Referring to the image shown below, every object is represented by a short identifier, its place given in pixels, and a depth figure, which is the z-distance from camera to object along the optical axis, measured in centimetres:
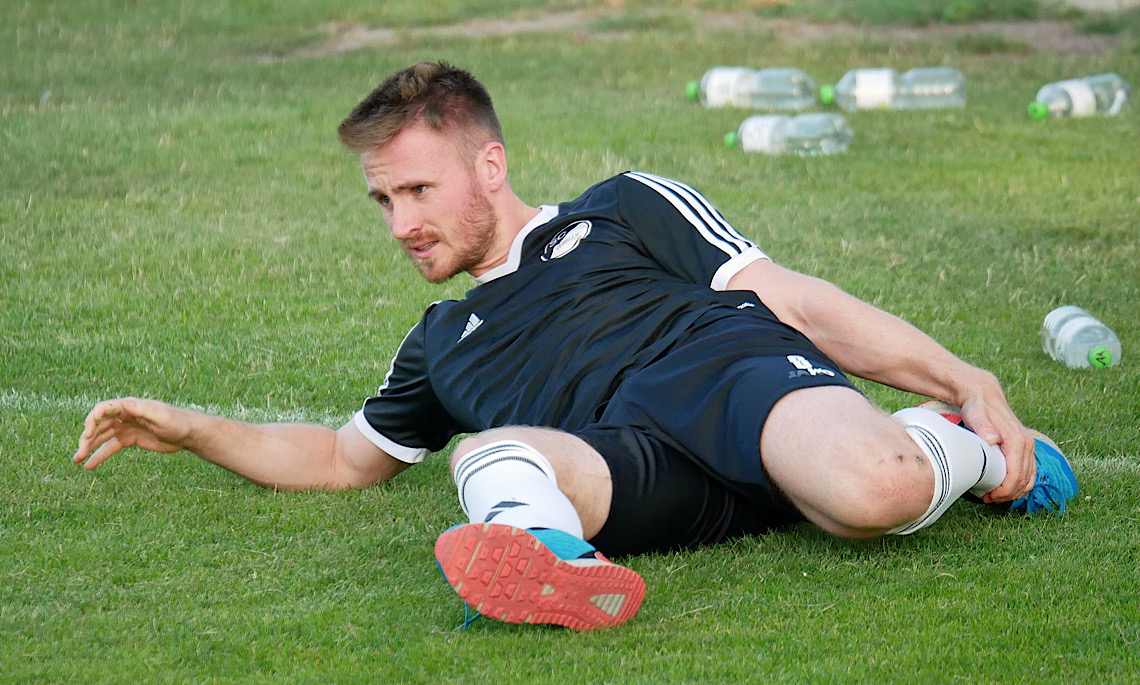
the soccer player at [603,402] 609
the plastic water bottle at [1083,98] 2172
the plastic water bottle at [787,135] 1953
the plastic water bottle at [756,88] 2253
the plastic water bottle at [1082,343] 1095
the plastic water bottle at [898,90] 2250
